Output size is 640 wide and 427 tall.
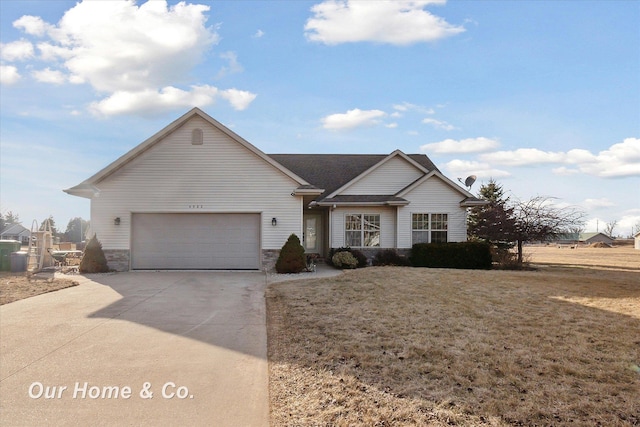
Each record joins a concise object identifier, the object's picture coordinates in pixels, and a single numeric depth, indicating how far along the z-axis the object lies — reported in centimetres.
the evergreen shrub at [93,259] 1747
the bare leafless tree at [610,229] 9416
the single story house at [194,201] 1802
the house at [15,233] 5219
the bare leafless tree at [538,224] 2127
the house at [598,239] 7869
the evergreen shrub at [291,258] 1739
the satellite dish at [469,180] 2448
